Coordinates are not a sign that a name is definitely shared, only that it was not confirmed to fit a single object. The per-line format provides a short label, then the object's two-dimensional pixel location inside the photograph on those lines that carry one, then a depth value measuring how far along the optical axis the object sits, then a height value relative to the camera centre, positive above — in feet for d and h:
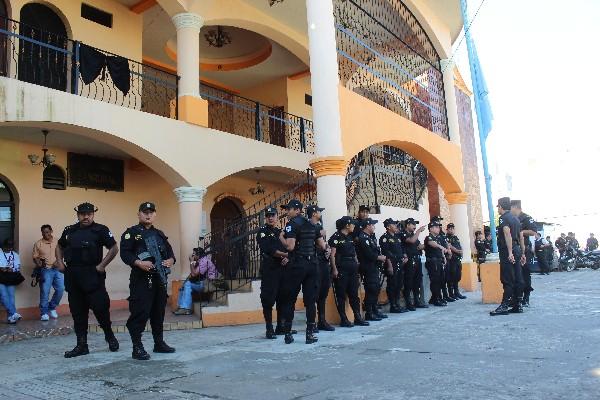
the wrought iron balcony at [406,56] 40.04 +17.65
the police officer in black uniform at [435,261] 32.78 -0.39
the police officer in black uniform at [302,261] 20.67 +0.06
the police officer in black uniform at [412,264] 30.60 -0.51
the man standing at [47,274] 31.53 +0.24
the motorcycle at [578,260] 65.84 -1.82
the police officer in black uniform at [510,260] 25.79 -0.50
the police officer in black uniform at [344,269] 24.61 -0.42
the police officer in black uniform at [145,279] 18.34 -0.27
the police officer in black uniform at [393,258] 29.30 -0.07
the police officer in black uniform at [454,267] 35.70 -1.00
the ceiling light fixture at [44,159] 34.53 +8.16
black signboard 37.90 +7.91
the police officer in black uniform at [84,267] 19.29 +0.34
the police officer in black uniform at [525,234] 27.40 +0.83
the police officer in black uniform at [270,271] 22.11 -0.30
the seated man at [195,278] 31.01 -0.56
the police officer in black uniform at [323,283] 23.36 -1.04
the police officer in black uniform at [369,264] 26.40 -0.26
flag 34.04 +10.50
